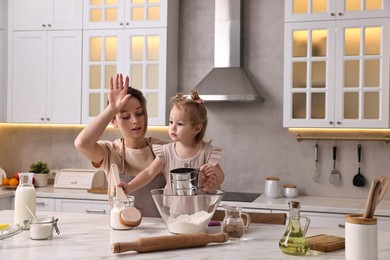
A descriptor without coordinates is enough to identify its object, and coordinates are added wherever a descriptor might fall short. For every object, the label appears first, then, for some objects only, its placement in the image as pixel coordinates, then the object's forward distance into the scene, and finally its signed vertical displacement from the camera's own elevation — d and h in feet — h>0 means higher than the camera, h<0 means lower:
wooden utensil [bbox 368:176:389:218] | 5.28 -0.60
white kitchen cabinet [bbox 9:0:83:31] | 15.15 +3.07
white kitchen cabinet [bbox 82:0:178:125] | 14.43 +1.79
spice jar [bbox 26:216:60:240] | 6.41 -1.22
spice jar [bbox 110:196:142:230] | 6.93 -1.14
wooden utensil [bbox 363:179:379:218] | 5.25 -0.68
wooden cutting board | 6.10 -1.30
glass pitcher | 6.54 -1.14
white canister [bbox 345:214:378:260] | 5.47 -1.11
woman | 8.39 -0.38
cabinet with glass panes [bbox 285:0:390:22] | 13.12 +2.88
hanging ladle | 14.21 -1.32
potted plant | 15.47 -1.36
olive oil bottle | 5.85 -1.17
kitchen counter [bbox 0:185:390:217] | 12.50 -1.81
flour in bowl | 6.58 -1.16
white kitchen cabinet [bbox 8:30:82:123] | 15.14 +1.32
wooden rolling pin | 5.80 -1.27
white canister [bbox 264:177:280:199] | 13.98 -1.56
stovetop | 13.57 -1.78
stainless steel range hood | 14.38 +1.96
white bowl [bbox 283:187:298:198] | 14.07 -1.66
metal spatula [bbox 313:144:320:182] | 14.60 -1.13
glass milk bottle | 7.12 -0.98
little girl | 8.79 -0.28
